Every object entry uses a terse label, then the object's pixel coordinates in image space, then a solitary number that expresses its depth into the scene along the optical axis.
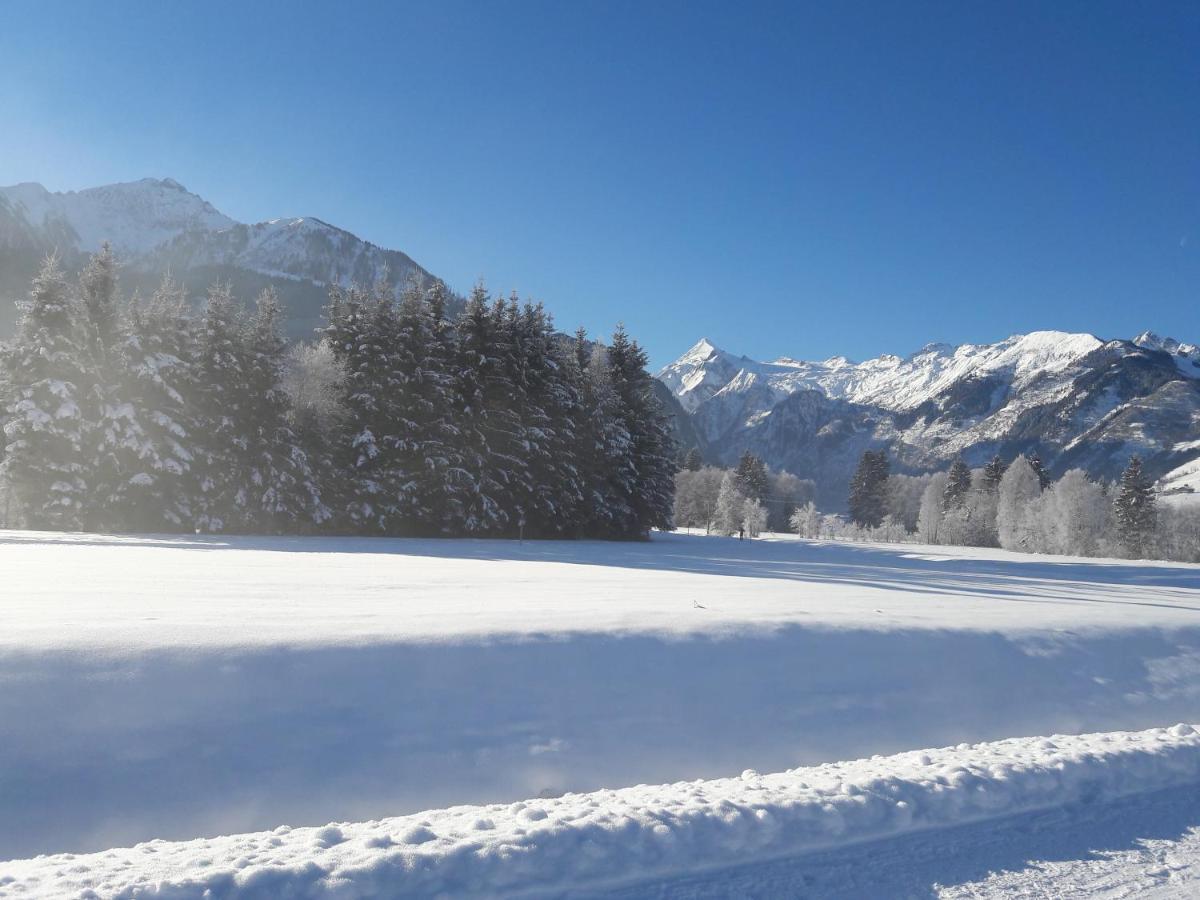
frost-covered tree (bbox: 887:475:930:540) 115.24
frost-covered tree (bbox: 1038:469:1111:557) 57.31
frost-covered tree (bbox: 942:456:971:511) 81.19
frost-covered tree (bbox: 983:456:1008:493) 79.31
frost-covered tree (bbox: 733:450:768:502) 87.25
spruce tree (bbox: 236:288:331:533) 26.95
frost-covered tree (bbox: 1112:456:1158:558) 55.44
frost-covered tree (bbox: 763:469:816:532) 108.12
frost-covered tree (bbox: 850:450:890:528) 101.06
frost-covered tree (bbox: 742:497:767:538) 75.50
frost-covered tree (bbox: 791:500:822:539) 97.31
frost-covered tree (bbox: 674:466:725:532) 89.19
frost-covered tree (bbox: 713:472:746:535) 76.19
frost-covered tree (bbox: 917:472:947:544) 85.00
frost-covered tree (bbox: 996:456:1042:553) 61.00
